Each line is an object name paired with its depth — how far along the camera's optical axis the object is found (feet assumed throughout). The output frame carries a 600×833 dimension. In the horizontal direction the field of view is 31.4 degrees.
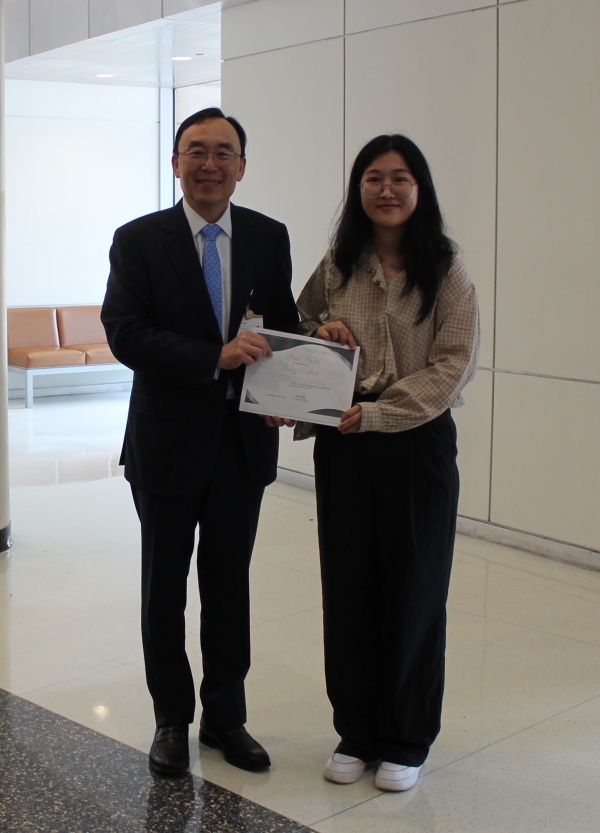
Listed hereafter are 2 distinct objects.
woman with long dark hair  9.63
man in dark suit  9.83
